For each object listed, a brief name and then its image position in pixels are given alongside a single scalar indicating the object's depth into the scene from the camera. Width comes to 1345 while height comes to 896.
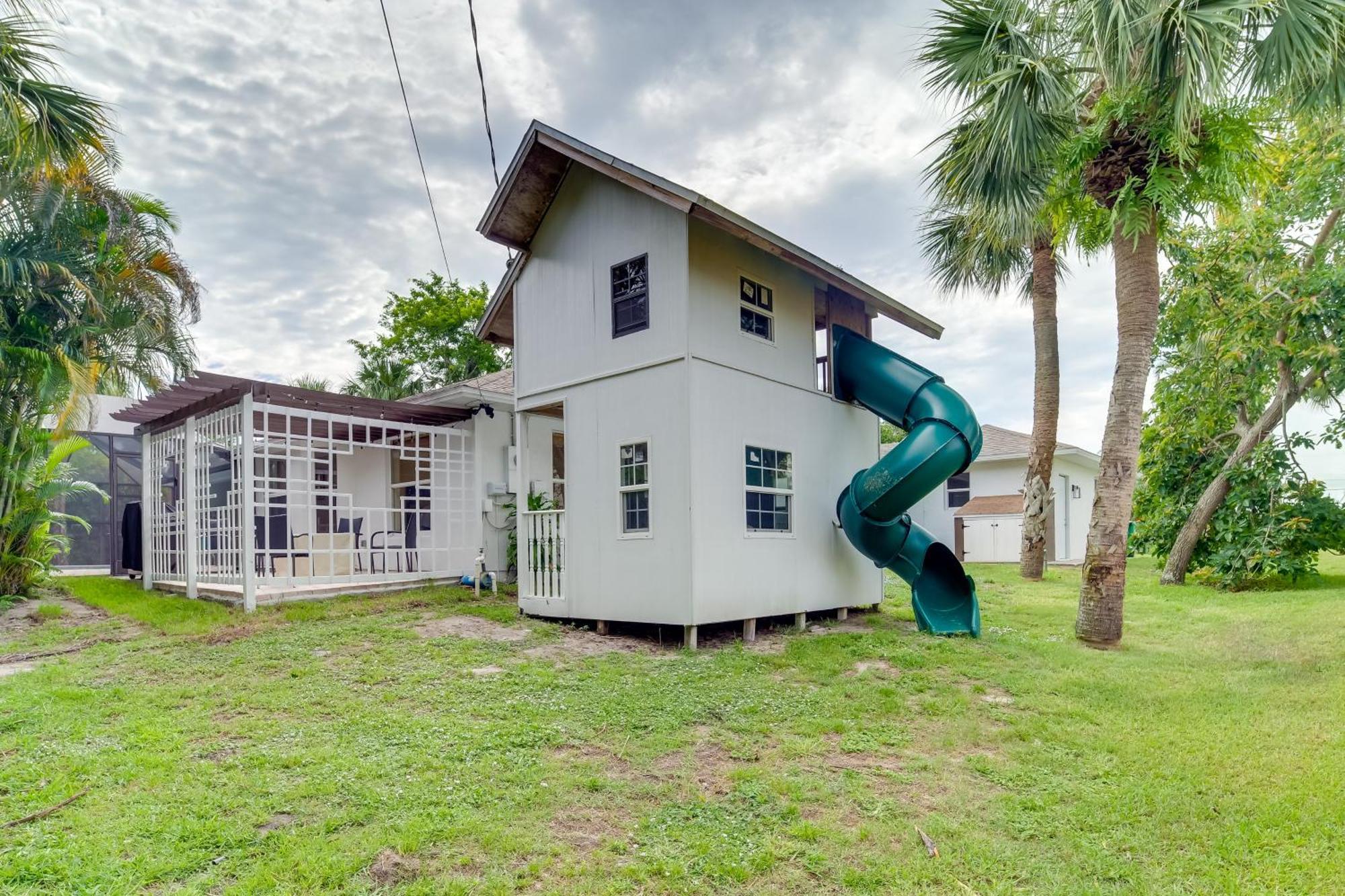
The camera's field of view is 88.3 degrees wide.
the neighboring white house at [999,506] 18.86
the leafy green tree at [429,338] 27.64
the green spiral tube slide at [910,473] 7.60
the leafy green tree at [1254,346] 11.32
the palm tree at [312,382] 25.22
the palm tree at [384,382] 25.57
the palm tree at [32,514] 10.38
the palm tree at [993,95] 7.26
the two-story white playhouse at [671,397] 7.11
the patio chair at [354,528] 11.48
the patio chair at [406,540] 11.33
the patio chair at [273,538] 9.34
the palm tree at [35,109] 6.90
